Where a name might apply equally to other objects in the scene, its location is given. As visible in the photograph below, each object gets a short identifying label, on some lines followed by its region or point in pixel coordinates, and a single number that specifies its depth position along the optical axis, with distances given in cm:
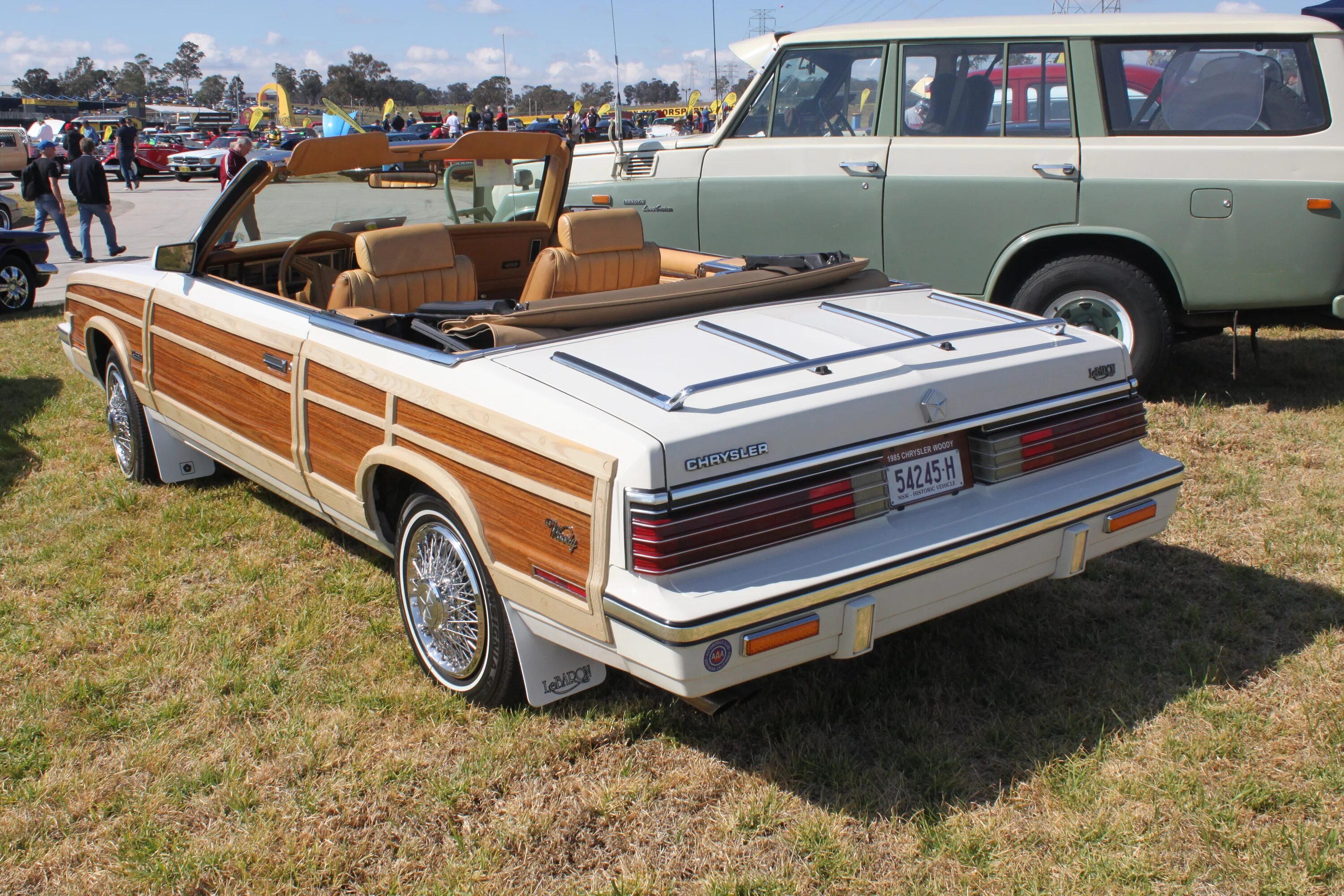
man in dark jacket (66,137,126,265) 1333
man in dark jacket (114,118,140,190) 2581
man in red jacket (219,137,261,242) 1269
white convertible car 261
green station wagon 569
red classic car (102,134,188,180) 3178
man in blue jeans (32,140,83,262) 1409
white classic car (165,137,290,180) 3072
